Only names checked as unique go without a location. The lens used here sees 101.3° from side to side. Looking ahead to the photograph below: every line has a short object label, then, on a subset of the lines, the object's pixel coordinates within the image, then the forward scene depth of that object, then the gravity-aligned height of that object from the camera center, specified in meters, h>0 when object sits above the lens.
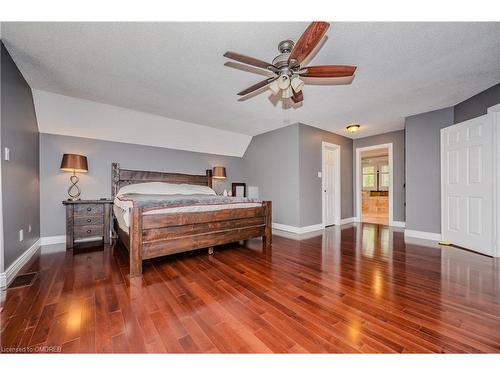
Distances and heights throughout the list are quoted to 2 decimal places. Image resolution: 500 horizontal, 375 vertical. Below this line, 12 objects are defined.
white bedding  2.41 -0.20
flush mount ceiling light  4.41 +1.26
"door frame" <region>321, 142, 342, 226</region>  5.16 +0.12
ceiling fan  1.61 +1.07
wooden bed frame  2.22 -0.57
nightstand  3.16 -0.53
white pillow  3.66 -0.04
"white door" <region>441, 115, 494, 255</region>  2.86 +0.01
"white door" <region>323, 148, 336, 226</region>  4.95 -0.01
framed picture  5.55 -0.08
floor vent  1.92 -0.92
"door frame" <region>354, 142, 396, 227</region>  5.07 +0.12
